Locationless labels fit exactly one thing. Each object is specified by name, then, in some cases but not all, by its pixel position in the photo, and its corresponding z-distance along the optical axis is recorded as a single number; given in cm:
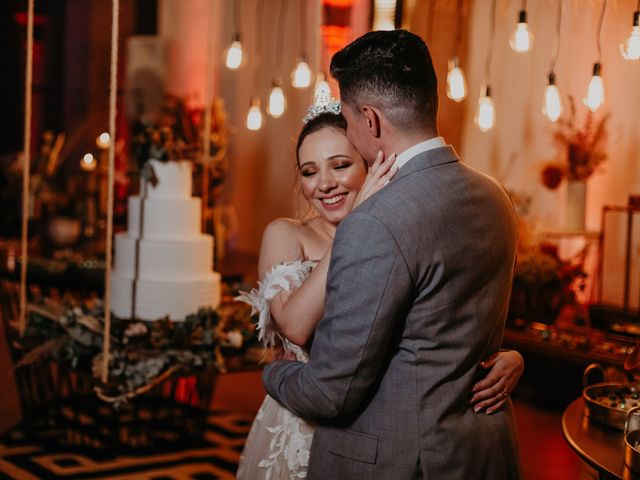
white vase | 577
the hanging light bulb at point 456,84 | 495
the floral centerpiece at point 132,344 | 378
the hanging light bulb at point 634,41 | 333
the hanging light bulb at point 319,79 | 584
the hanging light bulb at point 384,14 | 684
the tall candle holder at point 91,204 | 687
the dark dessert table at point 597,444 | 200
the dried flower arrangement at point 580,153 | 575
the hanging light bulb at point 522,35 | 442
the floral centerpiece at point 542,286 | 552
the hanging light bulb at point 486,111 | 514
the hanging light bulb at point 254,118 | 580
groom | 173
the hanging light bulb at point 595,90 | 383
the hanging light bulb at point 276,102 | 546
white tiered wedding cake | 428
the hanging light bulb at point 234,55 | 521
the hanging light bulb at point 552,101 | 437
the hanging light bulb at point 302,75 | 532
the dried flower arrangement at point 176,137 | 445
